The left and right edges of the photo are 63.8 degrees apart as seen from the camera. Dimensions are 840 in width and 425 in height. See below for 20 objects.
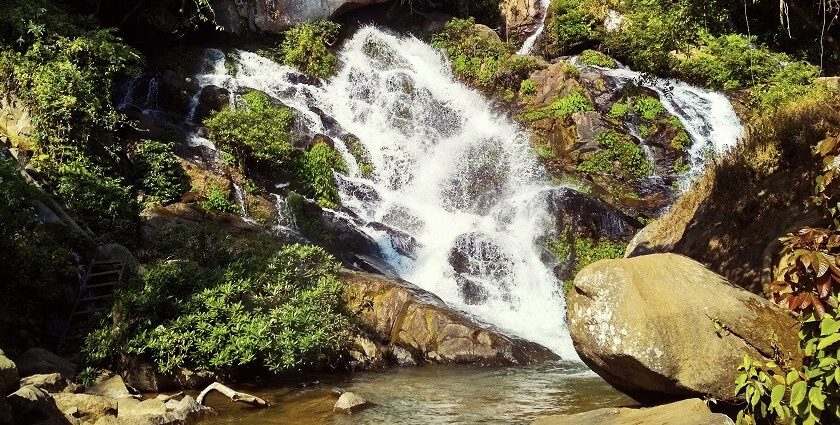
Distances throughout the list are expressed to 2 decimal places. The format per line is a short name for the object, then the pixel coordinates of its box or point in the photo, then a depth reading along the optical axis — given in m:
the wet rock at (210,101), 19.17
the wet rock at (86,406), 6.98
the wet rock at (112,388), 8.29
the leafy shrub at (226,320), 9.21
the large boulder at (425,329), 11.18
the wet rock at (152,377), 9.16
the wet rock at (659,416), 4.77
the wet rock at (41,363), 8.35
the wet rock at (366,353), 10.94
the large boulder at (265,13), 23.45
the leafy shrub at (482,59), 23.86
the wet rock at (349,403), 7.86
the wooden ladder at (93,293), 9.98
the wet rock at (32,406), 6.16
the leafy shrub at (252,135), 16.98
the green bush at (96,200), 13.03
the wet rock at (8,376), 5.91
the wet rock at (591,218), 16.03
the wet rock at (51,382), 7.50
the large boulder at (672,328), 5.12
